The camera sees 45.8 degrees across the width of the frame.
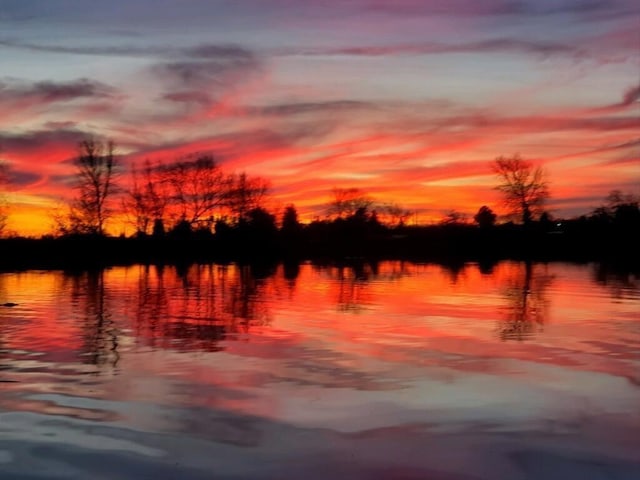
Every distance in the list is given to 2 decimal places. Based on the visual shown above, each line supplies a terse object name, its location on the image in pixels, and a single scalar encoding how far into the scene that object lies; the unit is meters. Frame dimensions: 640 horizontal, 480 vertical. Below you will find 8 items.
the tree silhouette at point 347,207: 149.38
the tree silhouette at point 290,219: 133.96
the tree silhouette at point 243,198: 98.62
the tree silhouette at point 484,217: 127.47
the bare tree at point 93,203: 75.44
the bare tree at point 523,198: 103.88
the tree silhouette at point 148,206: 89.25
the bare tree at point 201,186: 92.94
